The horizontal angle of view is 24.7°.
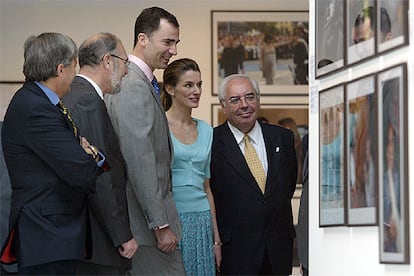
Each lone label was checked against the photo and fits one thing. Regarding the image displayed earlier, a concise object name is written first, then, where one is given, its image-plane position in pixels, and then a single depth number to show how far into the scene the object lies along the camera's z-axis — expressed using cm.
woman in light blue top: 570
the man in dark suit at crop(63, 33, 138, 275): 468
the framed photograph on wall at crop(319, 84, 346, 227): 443
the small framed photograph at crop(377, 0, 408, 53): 373
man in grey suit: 507
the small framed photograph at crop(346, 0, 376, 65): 406
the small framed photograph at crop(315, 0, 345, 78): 444
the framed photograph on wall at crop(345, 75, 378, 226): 403
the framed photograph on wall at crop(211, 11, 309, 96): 1063
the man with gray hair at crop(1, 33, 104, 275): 430
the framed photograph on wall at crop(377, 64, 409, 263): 373
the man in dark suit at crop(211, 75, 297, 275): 596
